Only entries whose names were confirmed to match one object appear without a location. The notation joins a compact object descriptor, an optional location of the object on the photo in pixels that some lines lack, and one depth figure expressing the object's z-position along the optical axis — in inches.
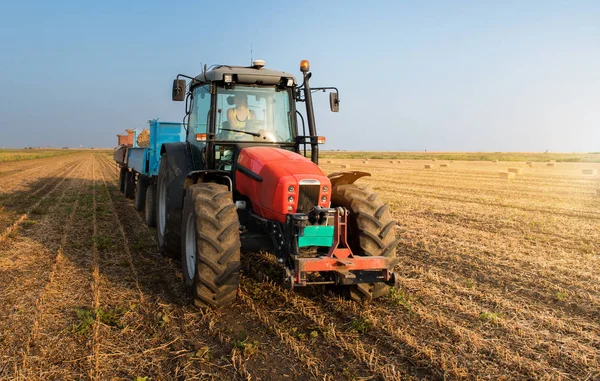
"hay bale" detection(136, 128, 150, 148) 571.3
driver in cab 227.1
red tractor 175.2
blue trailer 373.7
